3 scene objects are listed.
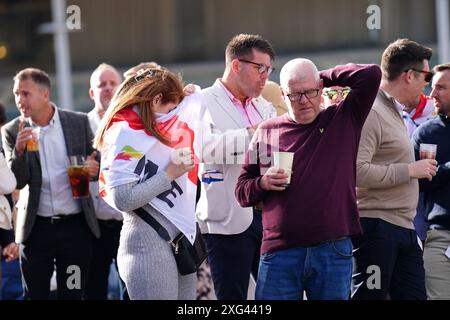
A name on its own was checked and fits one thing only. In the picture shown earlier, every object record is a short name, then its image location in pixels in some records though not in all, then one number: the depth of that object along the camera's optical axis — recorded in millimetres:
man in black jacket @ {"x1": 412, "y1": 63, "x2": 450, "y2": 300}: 12180
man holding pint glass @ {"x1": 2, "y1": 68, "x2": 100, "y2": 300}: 13828
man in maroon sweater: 9992
